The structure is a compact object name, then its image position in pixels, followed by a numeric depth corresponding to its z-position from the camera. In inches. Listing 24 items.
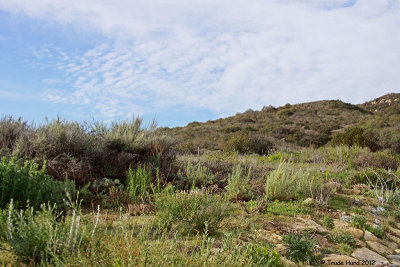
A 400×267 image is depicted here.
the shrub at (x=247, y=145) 653.3
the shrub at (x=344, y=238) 176.7
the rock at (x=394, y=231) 215.0
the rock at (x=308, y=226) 184.5
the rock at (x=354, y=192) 306.7
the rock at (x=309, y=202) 239.9
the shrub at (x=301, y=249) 144.6
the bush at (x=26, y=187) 170.3
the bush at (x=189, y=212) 158.2
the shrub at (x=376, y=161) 429.1
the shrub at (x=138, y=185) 220.7
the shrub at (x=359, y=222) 202.7
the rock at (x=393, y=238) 201.5
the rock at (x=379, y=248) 178.5
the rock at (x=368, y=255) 162.8
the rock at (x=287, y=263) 133.0
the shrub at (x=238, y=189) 245.0
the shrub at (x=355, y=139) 633.6
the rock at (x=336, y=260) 148.9
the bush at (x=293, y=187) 253.1
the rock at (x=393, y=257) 173.5
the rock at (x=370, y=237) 191.1
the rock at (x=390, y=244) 190.8
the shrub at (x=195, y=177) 273.9
